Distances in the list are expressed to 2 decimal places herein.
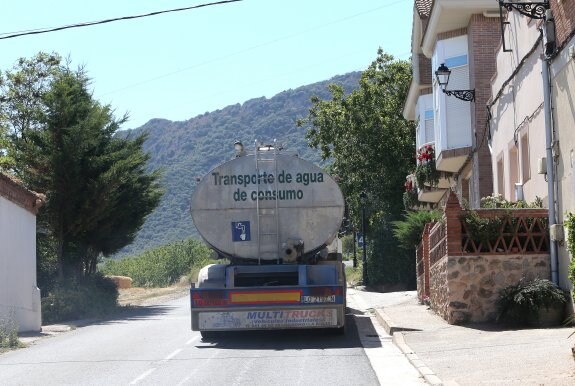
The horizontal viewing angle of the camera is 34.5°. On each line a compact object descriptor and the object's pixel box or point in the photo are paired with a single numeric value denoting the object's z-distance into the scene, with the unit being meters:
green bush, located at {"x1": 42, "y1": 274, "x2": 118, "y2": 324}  28.00
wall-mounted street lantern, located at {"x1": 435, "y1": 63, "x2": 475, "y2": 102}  21.33
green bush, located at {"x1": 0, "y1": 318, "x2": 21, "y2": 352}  18.38
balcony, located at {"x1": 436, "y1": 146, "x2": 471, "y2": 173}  25.88
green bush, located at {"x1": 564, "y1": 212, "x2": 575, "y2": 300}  11.70
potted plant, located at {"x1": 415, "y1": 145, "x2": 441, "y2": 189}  30.33
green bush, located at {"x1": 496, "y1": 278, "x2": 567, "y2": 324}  15.82
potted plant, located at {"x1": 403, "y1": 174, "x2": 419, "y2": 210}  34.91
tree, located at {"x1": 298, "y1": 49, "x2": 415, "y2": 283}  42.28
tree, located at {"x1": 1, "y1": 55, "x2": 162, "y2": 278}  31.33
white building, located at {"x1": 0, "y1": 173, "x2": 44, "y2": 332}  22.27
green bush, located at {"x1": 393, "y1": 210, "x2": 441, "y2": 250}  25.95
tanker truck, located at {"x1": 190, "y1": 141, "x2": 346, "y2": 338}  17.06
